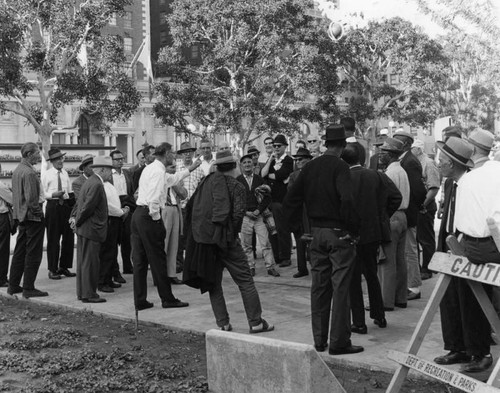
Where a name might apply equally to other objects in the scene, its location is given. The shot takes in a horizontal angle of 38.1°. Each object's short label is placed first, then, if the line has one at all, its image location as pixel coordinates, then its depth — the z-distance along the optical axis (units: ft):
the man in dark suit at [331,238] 22.29
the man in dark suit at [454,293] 19.66
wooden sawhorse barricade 15.42
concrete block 16.03
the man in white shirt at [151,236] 30.04
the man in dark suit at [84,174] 38.04
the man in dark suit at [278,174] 39.58
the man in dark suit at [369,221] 25.76
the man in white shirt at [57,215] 39.73
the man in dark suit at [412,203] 30.01
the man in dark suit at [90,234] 32.60
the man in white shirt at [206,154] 38.07
